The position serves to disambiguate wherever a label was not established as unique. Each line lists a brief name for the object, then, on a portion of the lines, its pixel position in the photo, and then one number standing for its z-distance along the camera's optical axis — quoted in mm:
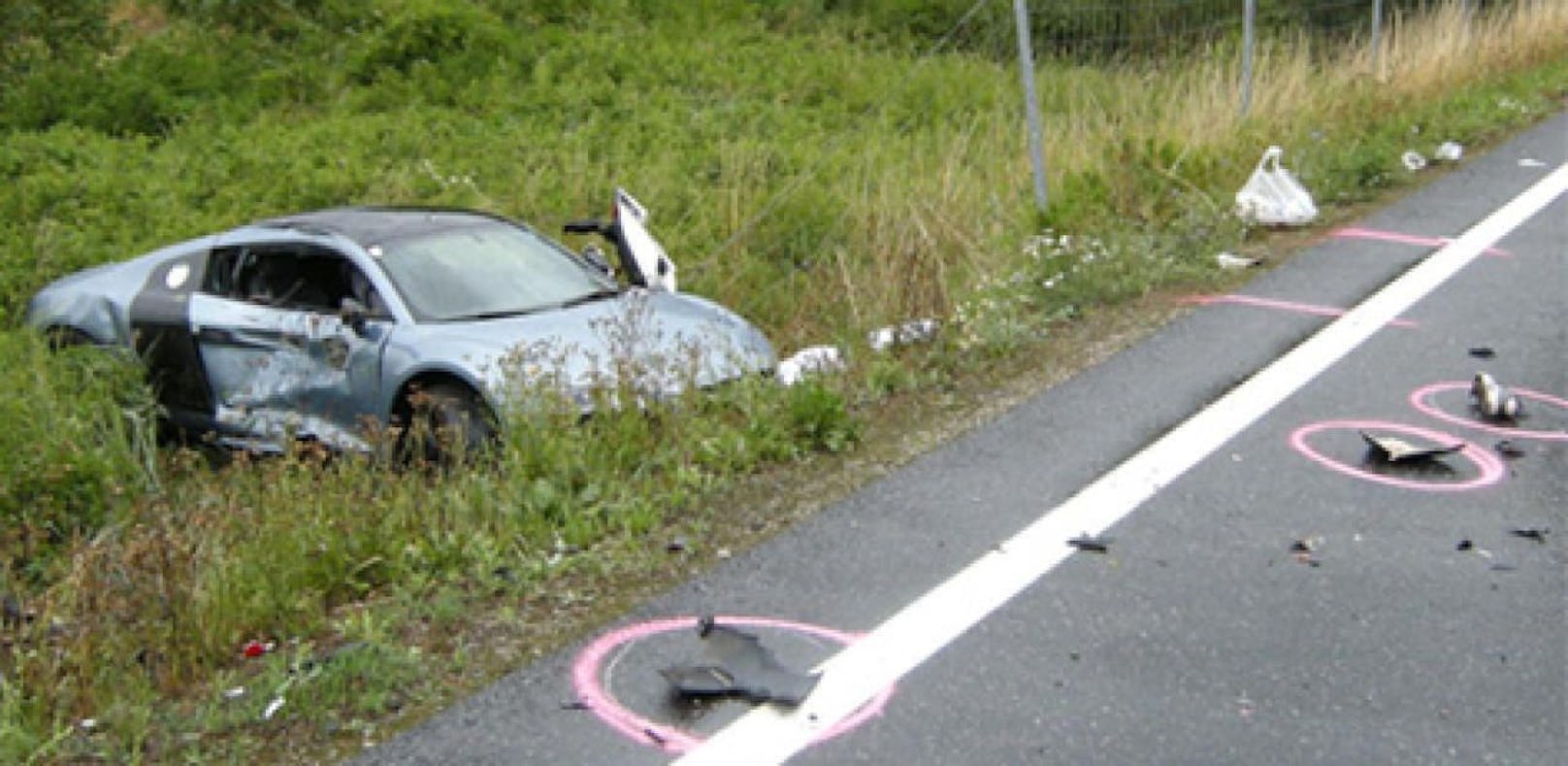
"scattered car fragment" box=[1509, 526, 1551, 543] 4920
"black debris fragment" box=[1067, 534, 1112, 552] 4852
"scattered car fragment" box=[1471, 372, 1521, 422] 6023
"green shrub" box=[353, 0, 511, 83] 17234
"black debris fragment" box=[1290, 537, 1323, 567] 4777
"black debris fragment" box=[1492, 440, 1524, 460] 5660
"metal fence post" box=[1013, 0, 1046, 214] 8953
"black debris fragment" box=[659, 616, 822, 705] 3945
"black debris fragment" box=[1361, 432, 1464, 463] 5566
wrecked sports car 7328
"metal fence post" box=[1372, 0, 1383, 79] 12758
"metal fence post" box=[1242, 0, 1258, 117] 11016
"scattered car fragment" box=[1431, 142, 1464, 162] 10867
